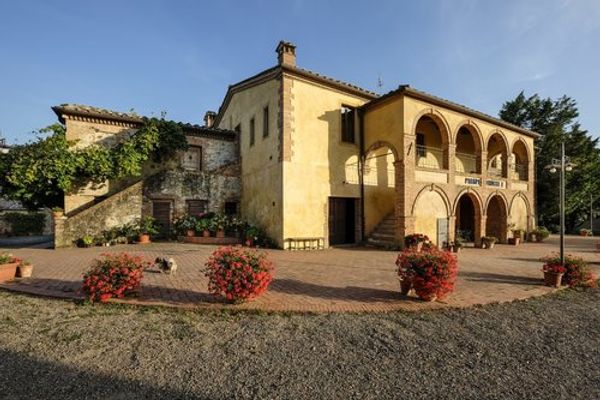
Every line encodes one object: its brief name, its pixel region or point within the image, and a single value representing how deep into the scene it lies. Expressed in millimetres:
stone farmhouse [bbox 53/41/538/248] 12711
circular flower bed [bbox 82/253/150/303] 5273
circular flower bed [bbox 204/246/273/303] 5078
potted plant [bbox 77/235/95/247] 12680
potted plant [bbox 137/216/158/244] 13891
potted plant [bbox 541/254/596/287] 7293
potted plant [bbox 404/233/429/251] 11789
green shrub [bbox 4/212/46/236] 21125
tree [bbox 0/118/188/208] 12414
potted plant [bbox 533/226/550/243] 17641
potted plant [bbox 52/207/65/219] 12427
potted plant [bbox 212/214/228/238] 14175
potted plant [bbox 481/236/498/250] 14133
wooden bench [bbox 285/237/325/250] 12556
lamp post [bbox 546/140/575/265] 7398
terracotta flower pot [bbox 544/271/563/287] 7059
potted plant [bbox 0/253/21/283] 6723
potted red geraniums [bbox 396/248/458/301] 5434
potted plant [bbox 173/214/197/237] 14349
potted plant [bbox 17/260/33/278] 7086
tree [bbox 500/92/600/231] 23438
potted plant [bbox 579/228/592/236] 23170
